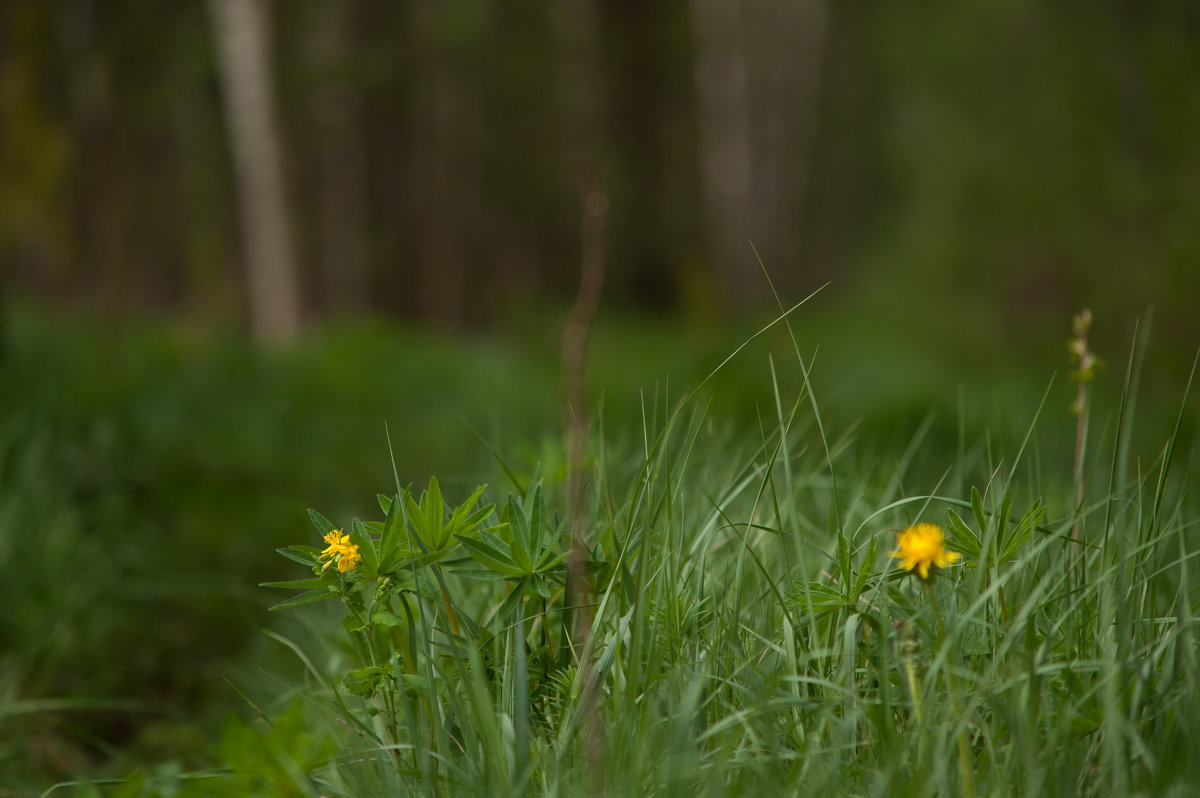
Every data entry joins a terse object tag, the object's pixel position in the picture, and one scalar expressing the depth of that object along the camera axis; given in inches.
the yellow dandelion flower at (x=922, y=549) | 107.2
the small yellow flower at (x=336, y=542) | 109.5
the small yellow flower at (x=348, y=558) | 109.4
